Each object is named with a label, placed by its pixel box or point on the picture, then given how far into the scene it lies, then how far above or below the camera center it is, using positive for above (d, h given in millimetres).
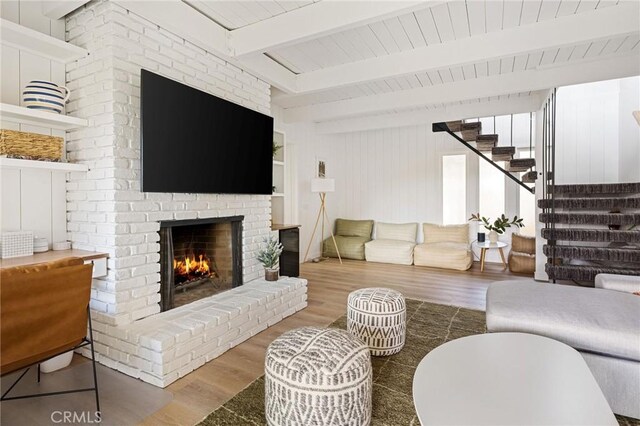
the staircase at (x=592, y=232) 3756 -288
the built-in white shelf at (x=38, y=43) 2018 +1122
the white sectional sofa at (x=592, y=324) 1695 -645
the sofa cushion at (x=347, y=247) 6344 -734
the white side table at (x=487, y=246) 5254 -596
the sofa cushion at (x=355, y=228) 6789 -388
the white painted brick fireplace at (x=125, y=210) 2193 +5
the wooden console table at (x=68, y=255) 1972 -294
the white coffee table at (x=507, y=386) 1122 -697
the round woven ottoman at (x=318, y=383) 1453 -779
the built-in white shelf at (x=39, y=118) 1979 +609
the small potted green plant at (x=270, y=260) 3422 -520
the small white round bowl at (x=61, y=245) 2396 -250
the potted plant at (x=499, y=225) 5480 -279
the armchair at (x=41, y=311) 1402 -460
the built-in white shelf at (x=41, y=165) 1957 +297
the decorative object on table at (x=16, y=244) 2031 -205
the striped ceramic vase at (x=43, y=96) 2139 +758
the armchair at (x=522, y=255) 5113 -736
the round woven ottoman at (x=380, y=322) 2350 -810
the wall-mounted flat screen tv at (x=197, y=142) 2322 +569
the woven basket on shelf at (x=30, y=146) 1979 +415
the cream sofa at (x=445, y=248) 5449 -675
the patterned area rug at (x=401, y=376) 1717 -1066
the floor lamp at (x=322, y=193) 5703 +326
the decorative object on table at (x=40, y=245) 2248 -230
